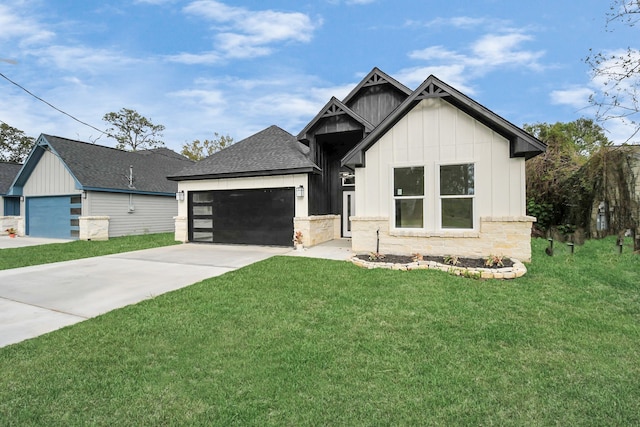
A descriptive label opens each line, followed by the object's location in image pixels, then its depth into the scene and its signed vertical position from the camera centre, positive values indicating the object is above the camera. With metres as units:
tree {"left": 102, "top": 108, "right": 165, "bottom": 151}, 37.16 +10.74
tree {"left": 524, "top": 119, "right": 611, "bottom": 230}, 12.34 +1.20
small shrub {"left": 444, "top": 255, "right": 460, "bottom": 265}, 7.08 -1.13
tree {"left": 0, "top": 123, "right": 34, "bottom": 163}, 32.47 +8.00
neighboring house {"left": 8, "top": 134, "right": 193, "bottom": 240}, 15.01 +1.20
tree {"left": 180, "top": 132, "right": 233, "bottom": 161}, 37.66 +8.57
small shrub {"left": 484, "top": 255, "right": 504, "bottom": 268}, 6.76 -1.11
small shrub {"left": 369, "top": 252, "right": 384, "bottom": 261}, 7.80 -1.13
